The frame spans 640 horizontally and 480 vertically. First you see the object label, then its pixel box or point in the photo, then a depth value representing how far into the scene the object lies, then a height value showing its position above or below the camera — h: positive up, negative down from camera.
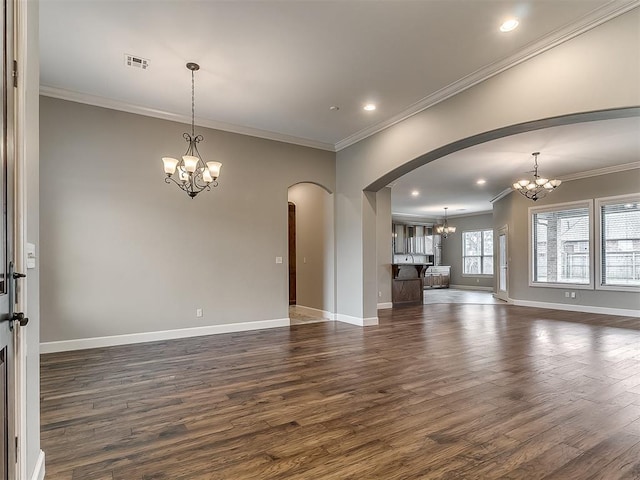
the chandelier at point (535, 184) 6.98 +1.20
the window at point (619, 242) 7.32 -0.01
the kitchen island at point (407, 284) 9.01 -1.08
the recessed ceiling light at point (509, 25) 3.12 +1.98
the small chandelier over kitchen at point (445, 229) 13.73 +0.55
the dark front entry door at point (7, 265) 1.27 -0.07
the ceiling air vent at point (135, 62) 3.72 +2.01
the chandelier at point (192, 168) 4.01 +0.95
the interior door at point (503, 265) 10.05 -0.68
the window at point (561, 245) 8.11 -0.07
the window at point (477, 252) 13.73 -0.39
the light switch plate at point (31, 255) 1.71 -0.05
